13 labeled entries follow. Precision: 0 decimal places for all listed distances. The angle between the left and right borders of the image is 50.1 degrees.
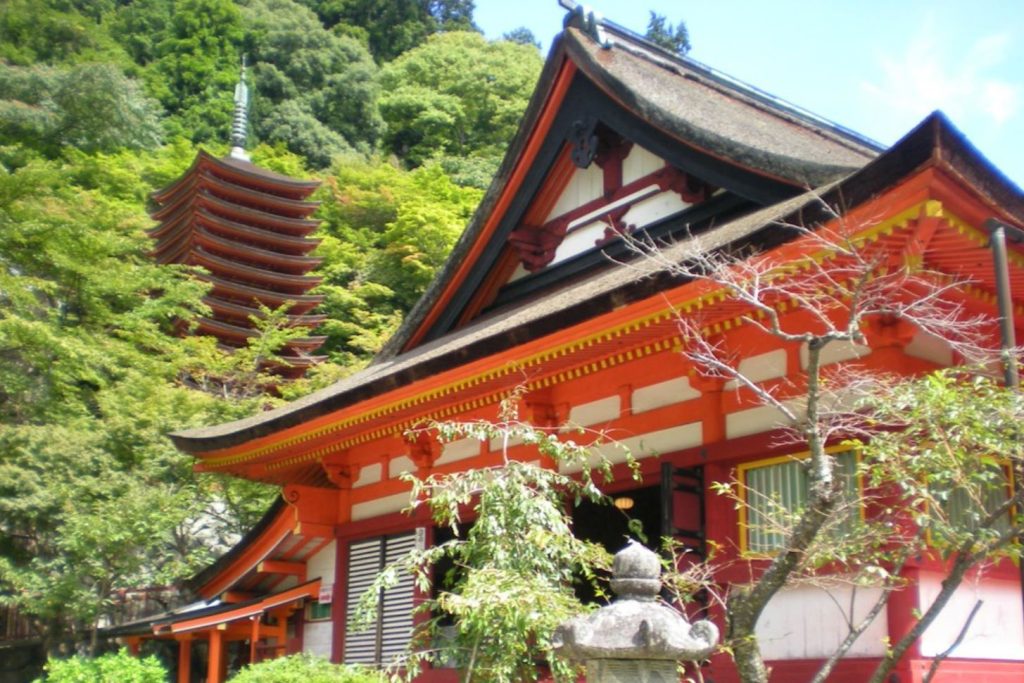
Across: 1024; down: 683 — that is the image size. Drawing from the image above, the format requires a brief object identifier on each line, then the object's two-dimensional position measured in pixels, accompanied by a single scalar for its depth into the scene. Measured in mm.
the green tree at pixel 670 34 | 53344
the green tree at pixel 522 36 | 61219
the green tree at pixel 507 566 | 5816
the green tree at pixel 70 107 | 37156
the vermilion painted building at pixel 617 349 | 6945
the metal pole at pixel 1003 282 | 6125
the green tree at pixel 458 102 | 46281
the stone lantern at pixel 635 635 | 4430
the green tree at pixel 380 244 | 32531
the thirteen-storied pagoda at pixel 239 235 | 36125
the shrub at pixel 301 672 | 9273
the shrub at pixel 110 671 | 11727
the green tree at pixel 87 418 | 15109
